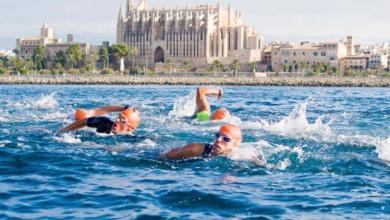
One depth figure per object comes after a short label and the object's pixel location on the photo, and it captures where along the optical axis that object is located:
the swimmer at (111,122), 15.19
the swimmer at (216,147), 12.08
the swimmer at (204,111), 21.17
